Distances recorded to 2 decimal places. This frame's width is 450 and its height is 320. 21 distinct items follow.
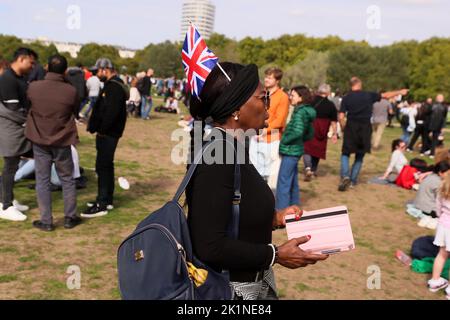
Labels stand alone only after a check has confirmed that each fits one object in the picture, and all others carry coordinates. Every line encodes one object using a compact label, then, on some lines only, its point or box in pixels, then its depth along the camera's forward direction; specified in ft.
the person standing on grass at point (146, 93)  59.82
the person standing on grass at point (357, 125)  30.60
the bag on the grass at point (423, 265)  18.38
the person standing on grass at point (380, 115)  48.80
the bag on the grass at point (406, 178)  34.42
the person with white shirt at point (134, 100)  59.20
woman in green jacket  23.17
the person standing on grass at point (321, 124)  32.48
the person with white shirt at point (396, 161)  35.47
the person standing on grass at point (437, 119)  49.26
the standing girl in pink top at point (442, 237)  16.29
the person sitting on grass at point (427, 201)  24.70
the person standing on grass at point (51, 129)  17.57
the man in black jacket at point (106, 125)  20.12
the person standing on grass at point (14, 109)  18.33
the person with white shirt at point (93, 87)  49.78
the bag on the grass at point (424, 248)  18.99
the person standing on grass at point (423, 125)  50.70
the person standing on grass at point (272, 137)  21.80
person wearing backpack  6.07
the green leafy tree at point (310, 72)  212.02
